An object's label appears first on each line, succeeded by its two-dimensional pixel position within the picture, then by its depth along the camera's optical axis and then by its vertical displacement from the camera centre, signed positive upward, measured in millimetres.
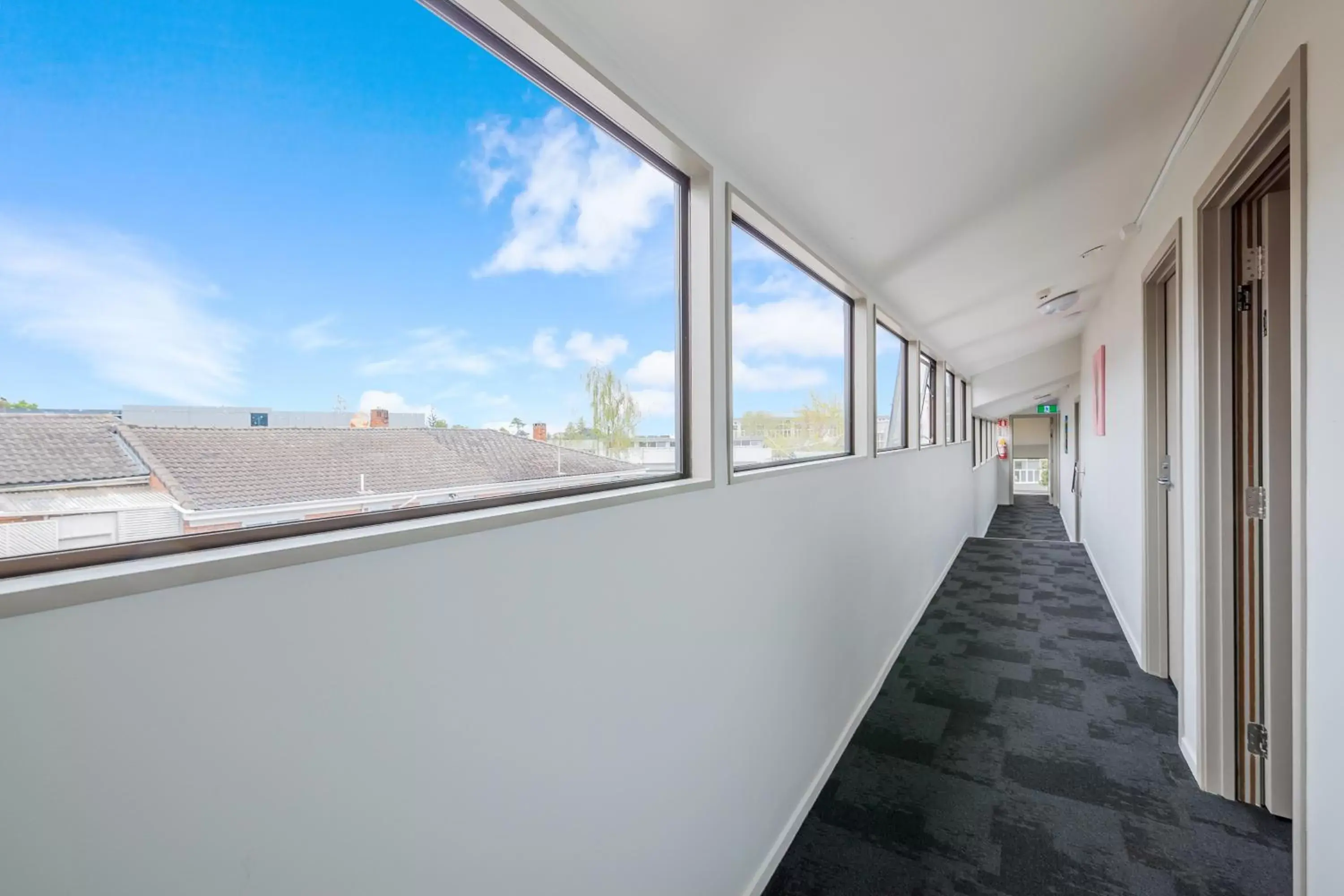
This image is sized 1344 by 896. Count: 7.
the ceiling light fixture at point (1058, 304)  4449 +1116
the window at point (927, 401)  5441 +451
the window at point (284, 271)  640 +261
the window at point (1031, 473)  17688 -832
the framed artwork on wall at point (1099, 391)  5051 +496
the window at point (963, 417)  7742 +399
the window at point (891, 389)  3814 +419
